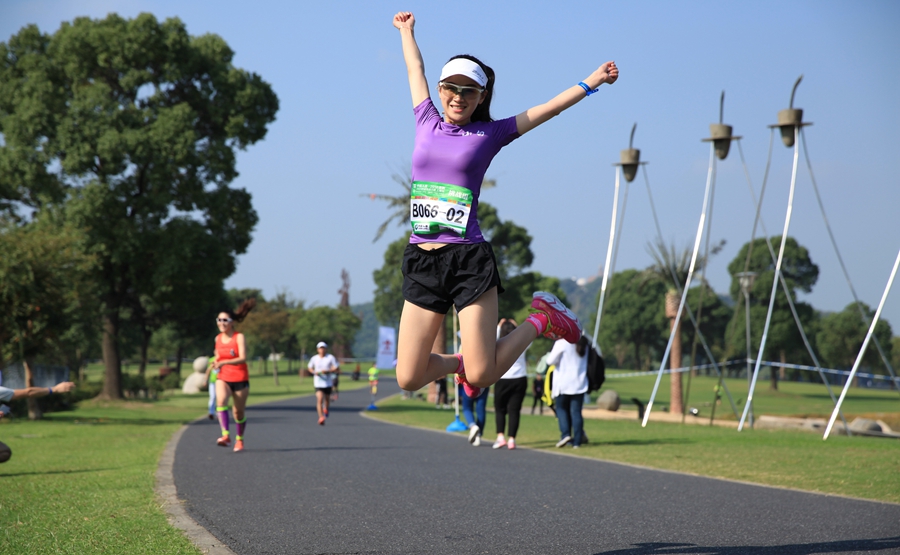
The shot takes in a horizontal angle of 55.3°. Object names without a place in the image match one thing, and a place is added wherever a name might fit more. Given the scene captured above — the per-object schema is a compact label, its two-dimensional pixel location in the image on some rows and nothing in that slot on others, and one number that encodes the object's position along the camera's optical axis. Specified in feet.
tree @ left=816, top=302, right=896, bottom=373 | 258.78
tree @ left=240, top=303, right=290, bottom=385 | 248.52
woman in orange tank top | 39.01
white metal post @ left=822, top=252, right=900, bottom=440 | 51.42
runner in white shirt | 64.59
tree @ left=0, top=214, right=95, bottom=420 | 68.69
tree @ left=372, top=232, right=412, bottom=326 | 203.92
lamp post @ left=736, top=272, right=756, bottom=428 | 89.16
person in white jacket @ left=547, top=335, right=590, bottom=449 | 44.14
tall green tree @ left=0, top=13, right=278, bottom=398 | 101.14
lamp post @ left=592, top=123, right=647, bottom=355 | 76.48
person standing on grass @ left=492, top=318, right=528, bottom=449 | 42.98
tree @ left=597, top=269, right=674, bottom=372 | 345.92
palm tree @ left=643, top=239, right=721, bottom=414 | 98.30
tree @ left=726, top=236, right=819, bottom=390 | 221.05
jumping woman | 16.01
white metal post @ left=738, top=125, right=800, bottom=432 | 61.75
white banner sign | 130.93
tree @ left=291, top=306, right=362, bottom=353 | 288.30
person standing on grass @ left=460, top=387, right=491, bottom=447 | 45.42
